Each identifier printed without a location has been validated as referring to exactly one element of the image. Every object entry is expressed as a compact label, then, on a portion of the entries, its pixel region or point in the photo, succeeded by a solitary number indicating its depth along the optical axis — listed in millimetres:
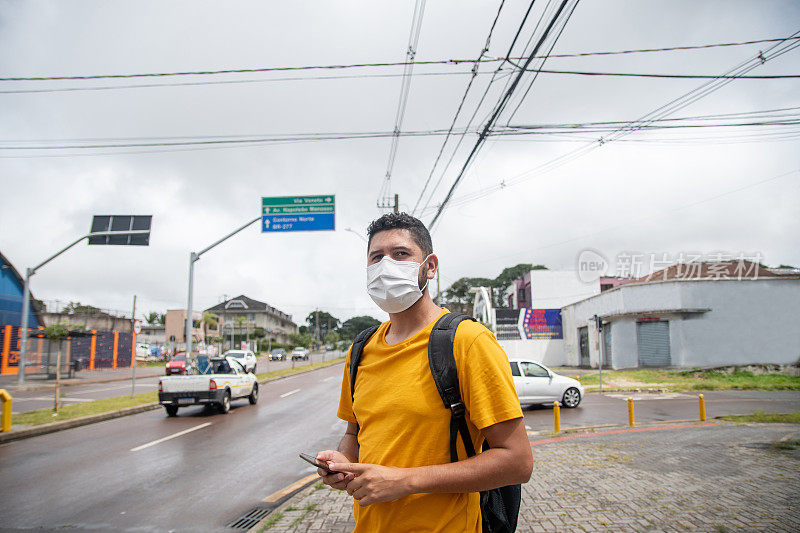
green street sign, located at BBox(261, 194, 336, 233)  17141
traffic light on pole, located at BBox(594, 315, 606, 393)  29516
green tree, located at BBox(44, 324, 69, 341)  21297
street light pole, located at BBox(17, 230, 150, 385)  18594
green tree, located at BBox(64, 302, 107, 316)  39312
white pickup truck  12859
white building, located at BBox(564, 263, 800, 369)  25344
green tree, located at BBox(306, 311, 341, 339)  127375
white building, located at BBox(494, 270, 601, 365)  36969
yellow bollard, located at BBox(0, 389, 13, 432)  9805
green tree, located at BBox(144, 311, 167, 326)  79125
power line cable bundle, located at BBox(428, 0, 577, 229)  5827
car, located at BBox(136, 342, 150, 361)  46328
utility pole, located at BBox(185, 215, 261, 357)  16500
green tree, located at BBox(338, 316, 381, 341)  114312
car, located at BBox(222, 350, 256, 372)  32250
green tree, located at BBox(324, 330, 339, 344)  99500
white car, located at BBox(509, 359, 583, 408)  13164
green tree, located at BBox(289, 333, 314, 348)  85438
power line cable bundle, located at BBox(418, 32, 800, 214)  7642
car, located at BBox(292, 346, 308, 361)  56006
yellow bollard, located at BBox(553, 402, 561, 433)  9062
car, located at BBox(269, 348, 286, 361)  57250
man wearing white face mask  1483
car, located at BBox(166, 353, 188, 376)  28158
